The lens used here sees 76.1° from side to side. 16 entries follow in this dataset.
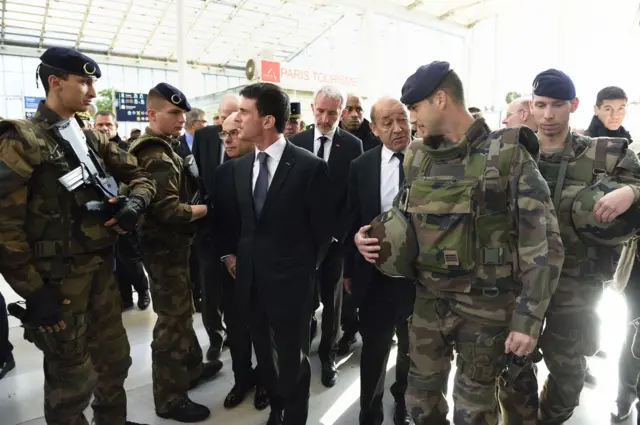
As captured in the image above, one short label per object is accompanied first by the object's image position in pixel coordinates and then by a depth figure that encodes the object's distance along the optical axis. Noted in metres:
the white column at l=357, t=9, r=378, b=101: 14.05
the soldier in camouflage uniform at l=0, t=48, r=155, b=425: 1.58
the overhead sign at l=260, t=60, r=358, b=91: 9.38
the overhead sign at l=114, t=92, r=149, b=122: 11.44
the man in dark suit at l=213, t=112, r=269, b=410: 2.22
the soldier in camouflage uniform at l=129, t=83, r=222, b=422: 2.22
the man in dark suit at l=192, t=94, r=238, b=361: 3.00
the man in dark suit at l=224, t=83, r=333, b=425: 1.92
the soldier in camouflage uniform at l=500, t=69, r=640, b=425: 1.79
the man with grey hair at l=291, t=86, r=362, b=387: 2.91
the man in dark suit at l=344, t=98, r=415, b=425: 2.08
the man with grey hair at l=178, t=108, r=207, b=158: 4.32
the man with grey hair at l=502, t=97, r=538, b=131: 2.60
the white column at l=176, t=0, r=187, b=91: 10.02
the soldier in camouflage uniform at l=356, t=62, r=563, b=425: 1.37
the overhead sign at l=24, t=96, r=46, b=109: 15.65
